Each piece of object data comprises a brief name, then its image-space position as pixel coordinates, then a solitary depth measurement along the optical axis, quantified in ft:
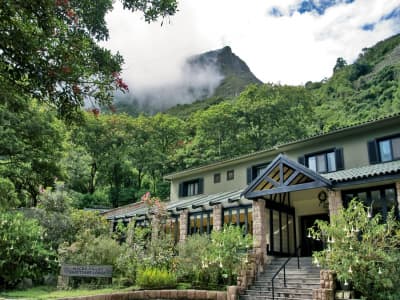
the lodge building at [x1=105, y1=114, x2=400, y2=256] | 46.91
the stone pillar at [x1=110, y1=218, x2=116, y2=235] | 85.44
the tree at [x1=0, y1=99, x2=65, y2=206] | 46.44
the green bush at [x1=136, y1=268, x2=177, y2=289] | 48.34
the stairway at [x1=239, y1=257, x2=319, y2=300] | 42.70
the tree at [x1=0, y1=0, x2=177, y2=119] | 19.70
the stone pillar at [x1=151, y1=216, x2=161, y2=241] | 62.13
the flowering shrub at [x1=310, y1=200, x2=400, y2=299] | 35.94
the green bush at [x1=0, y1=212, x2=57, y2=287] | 54.80
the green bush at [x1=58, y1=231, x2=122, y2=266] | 56.44
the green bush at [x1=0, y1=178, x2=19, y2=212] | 44.36
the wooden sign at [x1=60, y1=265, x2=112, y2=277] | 51.62
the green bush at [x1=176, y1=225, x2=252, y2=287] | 49.62
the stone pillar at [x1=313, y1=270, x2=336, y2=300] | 37.96
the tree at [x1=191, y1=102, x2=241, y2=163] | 132.98
